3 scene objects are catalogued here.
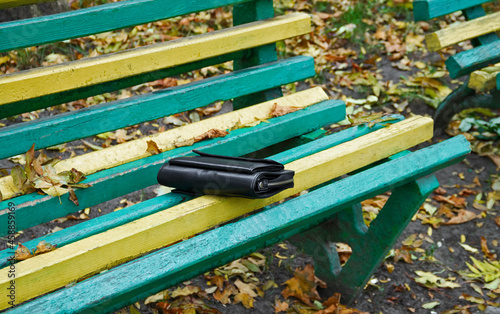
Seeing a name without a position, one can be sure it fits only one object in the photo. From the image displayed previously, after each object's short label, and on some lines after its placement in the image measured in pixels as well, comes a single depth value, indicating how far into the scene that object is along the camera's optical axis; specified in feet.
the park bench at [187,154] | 5.08
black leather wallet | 5.68
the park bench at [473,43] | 10.16
